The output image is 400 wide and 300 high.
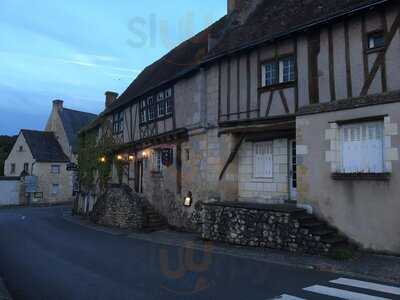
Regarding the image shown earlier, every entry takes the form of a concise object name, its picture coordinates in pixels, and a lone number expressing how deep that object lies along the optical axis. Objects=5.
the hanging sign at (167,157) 15.92
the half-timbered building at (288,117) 8.88
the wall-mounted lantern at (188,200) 14.41
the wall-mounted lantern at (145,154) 17.83
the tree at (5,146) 45.59
